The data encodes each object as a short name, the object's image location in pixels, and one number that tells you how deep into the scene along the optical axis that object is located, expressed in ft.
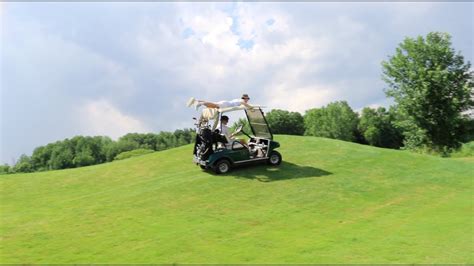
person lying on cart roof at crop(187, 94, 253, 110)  50.90
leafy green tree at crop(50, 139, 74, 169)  358.84
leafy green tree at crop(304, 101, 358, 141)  363.15
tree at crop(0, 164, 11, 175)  332.94
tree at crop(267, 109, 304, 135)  381.27
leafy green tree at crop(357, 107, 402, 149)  353.92
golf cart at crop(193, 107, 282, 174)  50.83
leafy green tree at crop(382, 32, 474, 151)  113.70
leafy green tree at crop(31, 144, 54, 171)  371.23
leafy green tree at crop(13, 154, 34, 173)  346.37
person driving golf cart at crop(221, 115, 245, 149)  51.98
